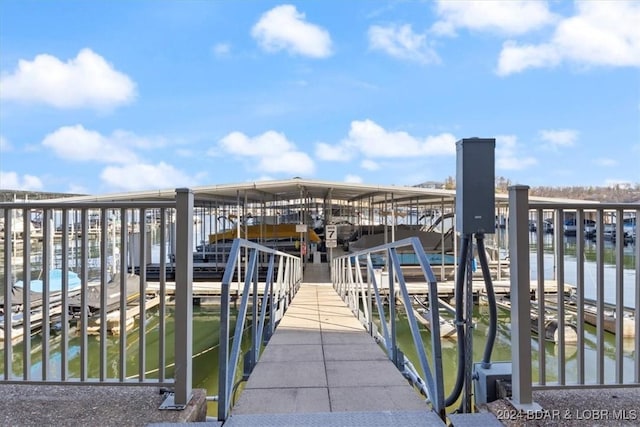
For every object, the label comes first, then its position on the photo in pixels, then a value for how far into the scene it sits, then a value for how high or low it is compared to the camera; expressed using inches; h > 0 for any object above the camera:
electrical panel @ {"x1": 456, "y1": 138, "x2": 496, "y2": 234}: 89.8 +7.6
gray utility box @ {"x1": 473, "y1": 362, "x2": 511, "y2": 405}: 89.4 -34.3
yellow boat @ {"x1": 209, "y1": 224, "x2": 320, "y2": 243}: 612.7 -20.2
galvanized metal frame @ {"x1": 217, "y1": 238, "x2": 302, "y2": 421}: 83.0 -28.3
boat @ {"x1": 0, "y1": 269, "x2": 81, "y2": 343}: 323.5 -67.2
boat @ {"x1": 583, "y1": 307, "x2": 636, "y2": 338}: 315.1 -84.4
